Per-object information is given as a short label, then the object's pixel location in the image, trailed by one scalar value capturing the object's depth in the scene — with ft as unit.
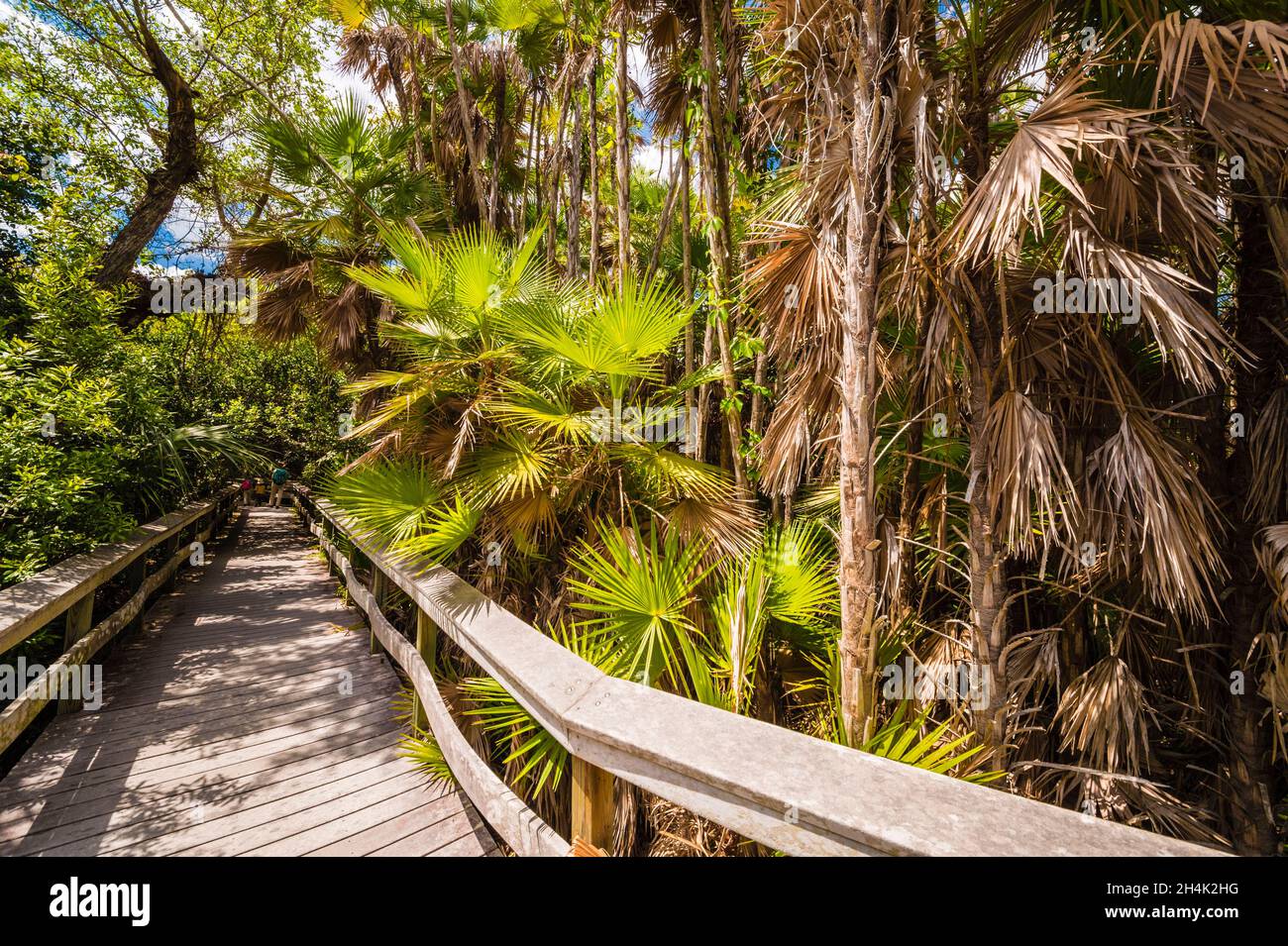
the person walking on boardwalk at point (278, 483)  46.65
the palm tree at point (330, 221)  18.16
